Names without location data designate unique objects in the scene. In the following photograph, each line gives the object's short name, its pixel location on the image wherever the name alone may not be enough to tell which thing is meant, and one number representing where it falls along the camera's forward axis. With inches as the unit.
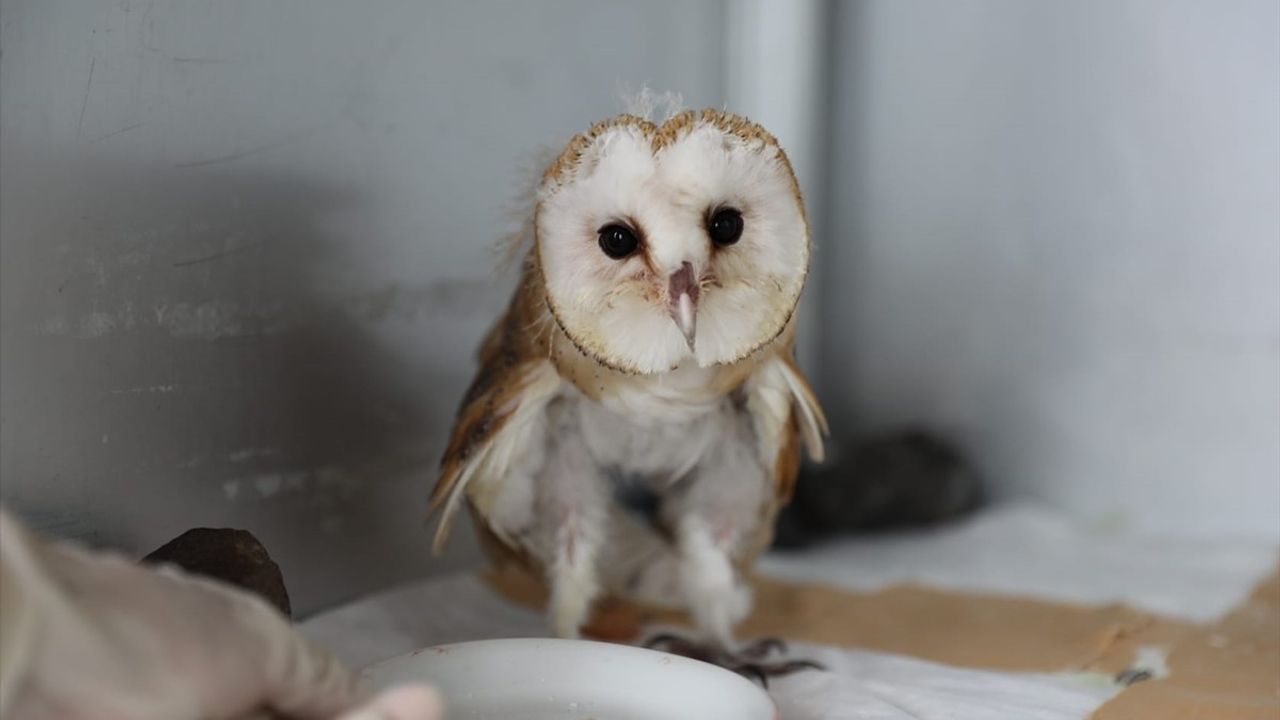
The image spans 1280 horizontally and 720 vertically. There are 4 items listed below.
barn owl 24.5
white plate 24.1
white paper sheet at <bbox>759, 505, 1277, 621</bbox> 31.4
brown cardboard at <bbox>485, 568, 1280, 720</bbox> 26.7
